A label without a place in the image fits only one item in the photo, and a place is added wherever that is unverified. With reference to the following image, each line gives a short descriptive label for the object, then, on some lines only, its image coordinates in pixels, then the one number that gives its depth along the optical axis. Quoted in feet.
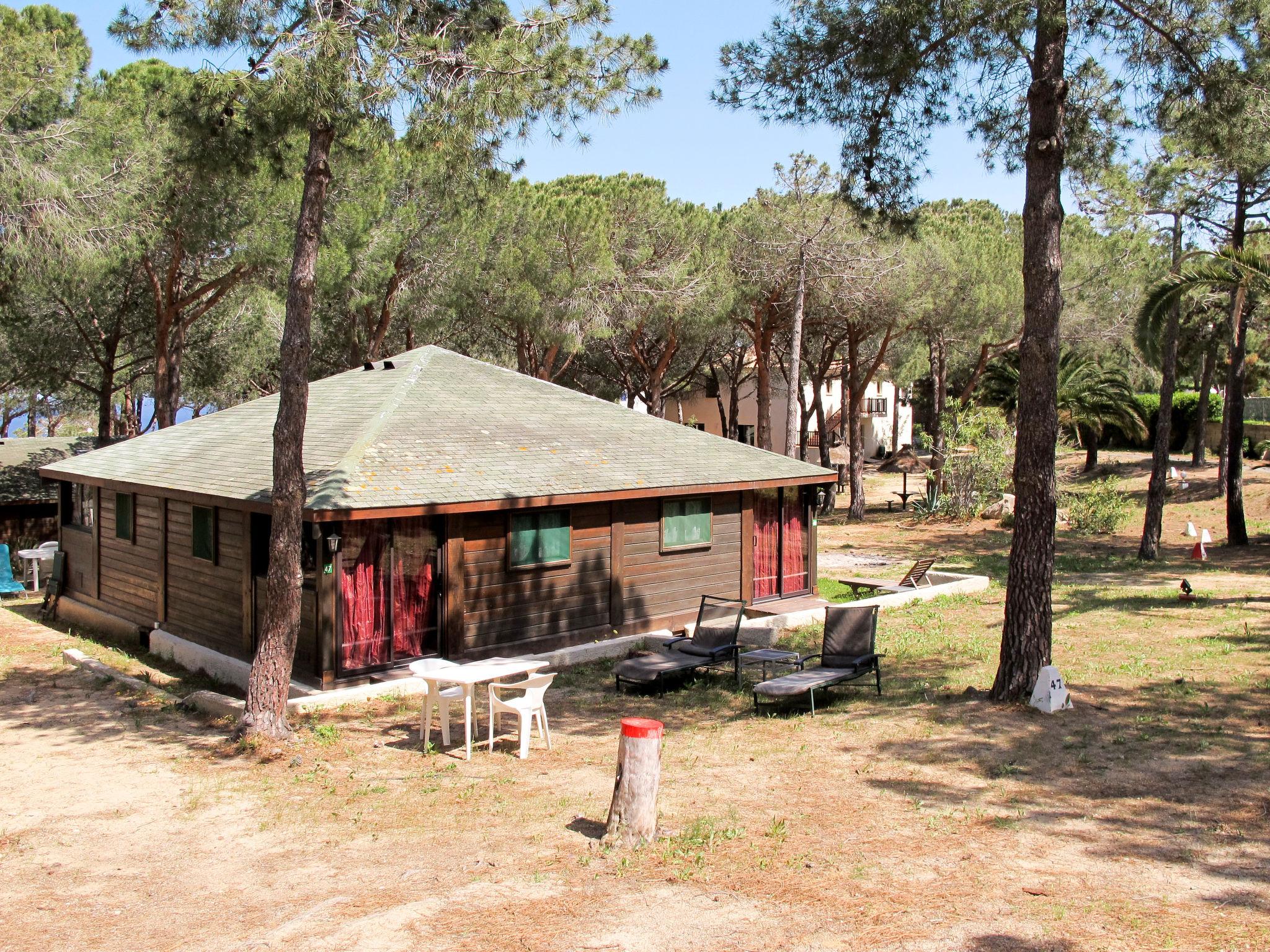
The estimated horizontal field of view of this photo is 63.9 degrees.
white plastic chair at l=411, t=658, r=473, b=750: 30.42
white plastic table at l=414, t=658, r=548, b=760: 29.55
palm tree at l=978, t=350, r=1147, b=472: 121.80
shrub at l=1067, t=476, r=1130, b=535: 85.76
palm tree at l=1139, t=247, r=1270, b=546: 51.67
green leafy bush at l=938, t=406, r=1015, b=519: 92.89
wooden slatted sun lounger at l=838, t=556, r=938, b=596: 58.29
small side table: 37.42
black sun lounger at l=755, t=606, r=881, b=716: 35.04
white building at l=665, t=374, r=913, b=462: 175.94
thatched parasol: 114.21
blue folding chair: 62.64
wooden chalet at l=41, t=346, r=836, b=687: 38.29
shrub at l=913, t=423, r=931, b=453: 118.77
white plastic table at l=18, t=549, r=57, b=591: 64.80
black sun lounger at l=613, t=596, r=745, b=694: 36.83
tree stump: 21.88
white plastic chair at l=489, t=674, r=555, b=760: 29.25
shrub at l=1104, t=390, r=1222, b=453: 134.72
